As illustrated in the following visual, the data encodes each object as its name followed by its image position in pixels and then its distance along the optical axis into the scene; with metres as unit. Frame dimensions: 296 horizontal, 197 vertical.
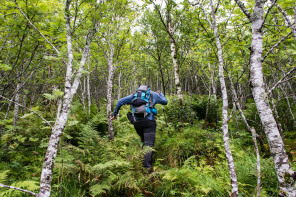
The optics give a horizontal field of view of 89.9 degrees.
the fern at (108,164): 2.81
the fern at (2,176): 2.91
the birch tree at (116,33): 6.26
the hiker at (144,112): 4.21
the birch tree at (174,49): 6.48
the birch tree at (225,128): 2.28
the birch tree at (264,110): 1.69
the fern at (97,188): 2.62
